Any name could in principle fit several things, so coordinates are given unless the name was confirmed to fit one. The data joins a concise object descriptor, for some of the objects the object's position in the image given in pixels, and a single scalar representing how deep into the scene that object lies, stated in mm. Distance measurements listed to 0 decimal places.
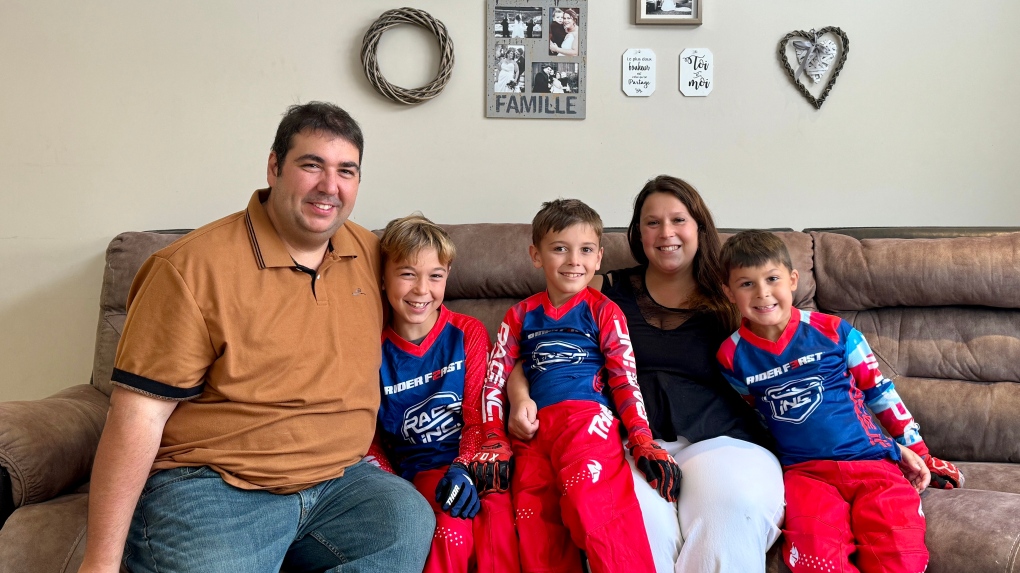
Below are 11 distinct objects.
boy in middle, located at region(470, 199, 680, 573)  1460
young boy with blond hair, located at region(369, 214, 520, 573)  1712
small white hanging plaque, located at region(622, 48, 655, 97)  2445
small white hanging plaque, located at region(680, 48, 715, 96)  2447
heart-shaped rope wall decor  2424
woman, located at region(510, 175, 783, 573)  1443
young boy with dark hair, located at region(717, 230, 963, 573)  1494
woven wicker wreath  2363
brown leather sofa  1628
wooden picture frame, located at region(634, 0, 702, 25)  2414
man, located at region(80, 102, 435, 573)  1326
